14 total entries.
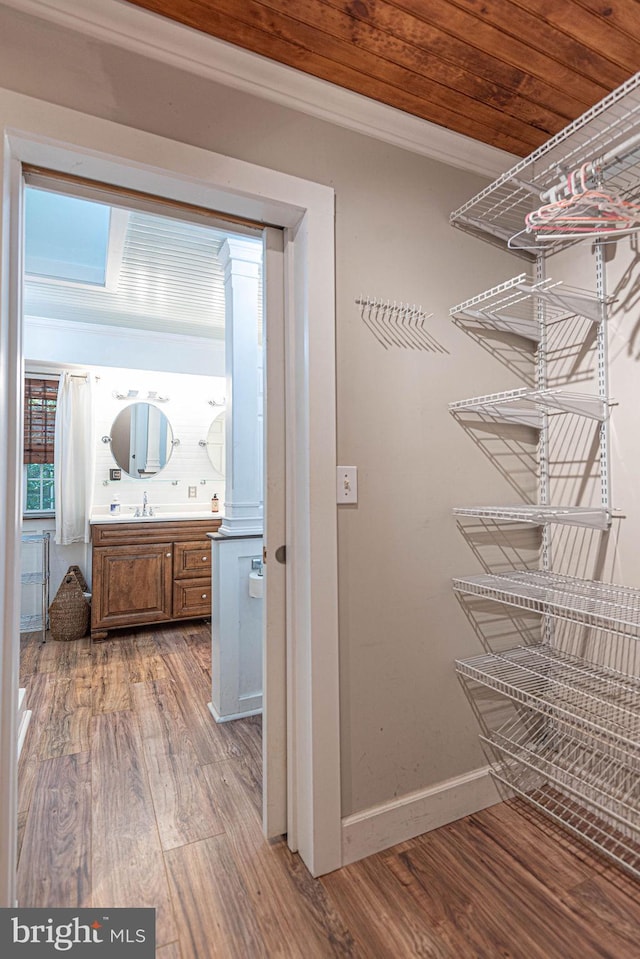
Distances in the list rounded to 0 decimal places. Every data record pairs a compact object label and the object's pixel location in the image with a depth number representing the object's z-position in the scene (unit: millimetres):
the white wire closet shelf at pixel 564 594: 1383
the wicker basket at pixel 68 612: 3643
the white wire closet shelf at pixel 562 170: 1325
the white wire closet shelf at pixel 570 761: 1586
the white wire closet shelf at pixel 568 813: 1500
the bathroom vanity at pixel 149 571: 3664
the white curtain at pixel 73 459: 4031
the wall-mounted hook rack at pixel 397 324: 1616
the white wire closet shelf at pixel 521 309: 1620
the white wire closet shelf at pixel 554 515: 1519
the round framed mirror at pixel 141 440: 4434
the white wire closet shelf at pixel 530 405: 1505
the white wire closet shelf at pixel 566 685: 1509
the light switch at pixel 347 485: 1532
